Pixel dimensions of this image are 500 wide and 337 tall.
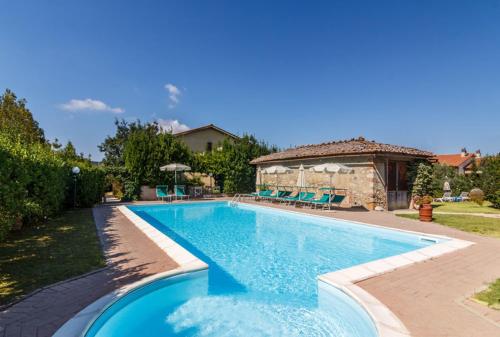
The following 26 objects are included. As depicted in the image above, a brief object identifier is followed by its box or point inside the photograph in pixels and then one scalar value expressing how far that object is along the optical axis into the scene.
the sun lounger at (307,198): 15.93
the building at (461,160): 41.44
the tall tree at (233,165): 24.05
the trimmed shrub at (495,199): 14.94
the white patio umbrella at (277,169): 19.39
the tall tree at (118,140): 40.81
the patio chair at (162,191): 18.89
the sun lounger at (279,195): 18.45
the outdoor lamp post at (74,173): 14.33
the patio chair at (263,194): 19.49
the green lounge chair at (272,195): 18.60
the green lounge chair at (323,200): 14.91
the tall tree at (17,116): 19.17
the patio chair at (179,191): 19.98
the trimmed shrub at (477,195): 16.67
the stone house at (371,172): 14.59
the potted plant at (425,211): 10.88
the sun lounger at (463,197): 21.45
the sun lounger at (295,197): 16.73
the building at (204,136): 31.02
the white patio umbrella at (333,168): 14.65
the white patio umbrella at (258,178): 24.78
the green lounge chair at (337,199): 14.89
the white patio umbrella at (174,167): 19.30
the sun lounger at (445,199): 21.48
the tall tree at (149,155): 20.33
